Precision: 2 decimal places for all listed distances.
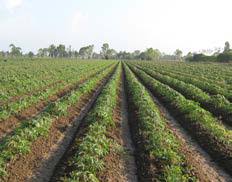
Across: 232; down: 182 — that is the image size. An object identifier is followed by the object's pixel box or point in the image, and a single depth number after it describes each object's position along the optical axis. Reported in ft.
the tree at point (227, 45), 576.57
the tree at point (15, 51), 579.48
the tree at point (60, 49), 645.10
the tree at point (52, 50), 646.94
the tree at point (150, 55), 642.59
